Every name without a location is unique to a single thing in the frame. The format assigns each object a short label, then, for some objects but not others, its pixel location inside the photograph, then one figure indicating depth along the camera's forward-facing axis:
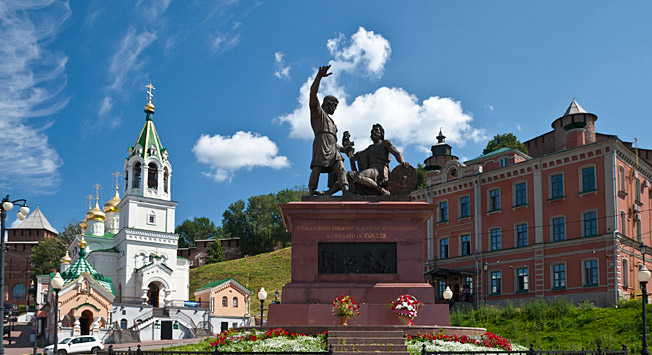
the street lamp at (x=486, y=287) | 49.78
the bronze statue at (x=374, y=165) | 19.41
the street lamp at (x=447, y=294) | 39.11
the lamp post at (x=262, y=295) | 33.44
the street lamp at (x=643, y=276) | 18.50
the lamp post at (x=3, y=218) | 20.22
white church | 58.31
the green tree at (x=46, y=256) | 98.62
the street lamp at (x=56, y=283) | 23.03
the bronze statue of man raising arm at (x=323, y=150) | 19.78
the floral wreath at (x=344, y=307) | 16.69
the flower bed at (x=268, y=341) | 15.01
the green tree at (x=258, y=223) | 118.81
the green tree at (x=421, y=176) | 80.97
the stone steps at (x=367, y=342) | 14.96
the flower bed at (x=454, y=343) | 14.92
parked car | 39.62
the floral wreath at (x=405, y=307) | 16.58
